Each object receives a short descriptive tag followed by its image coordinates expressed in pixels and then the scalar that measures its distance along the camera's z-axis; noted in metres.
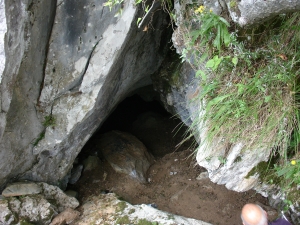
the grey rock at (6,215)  3.43
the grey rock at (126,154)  5.37
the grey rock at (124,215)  3.64
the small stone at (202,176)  4.92
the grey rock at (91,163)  5.33
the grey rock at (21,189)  3.71
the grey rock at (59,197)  4.09
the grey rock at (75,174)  5.01
